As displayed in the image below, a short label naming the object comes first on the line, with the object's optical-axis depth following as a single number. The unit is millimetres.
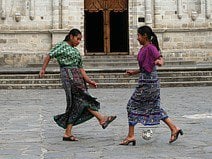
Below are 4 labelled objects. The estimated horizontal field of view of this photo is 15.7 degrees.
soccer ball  11353
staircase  27066
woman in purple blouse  11143
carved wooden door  36229
